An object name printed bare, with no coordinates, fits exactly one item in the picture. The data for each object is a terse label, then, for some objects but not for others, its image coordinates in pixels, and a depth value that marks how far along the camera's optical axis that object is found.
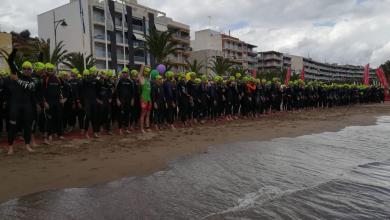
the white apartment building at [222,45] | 89.75
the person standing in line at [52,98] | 8.88
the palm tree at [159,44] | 32.19
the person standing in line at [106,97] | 9.98
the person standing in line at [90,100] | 9.67
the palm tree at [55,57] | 35.94
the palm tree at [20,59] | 28.44
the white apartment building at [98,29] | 52.75
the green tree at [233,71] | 53.90
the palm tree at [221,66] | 50.73
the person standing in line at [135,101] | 11.08
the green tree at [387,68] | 81.38
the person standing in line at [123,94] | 10.69
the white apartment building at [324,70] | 142.88
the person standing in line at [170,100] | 12.03
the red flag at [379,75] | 40.20
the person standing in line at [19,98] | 7.37
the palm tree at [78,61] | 37.47
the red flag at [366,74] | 40.86
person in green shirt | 10.89
